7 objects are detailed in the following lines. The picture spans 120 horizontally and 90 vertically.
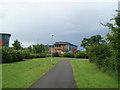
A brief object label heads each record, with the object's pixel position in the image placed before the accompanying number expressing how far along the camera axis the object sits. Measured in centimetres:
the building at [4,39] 4181
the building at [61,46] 9086
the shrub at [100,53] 1349
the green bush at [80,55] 5293
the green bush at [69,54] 5753
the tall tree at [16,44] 4525
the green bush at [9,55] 2170
